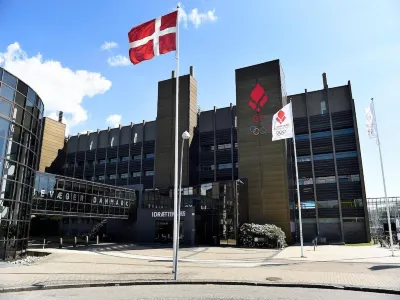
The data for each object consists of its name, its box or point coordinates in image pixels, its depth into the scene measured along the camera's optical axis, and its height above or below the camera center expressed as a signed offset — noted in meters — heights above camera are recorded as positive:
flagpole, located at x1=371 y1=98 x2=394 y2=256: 27.11 +6.00
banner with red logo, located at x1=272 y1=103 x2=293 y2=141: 27.56 +8.47
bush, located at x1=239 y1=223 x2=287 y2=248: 36.44 -1.72
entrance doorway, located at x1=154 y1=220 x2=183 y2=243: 40.31 -1.21
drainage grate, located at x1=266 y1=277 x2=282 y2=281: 14.98 -2.64
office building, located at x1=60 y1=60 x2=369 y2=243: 43.91 +11.47
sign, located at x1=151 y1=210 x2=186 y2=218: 40.38 +0.95
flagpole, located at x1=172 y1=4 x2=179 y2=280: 15.59 +2.58
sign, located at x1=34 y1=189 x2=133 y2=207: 31.81 +2.67
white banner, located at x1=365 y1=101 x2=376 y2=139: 27.58 +8.68
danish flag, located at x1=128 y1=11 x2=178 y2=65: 16.34 +9.35
